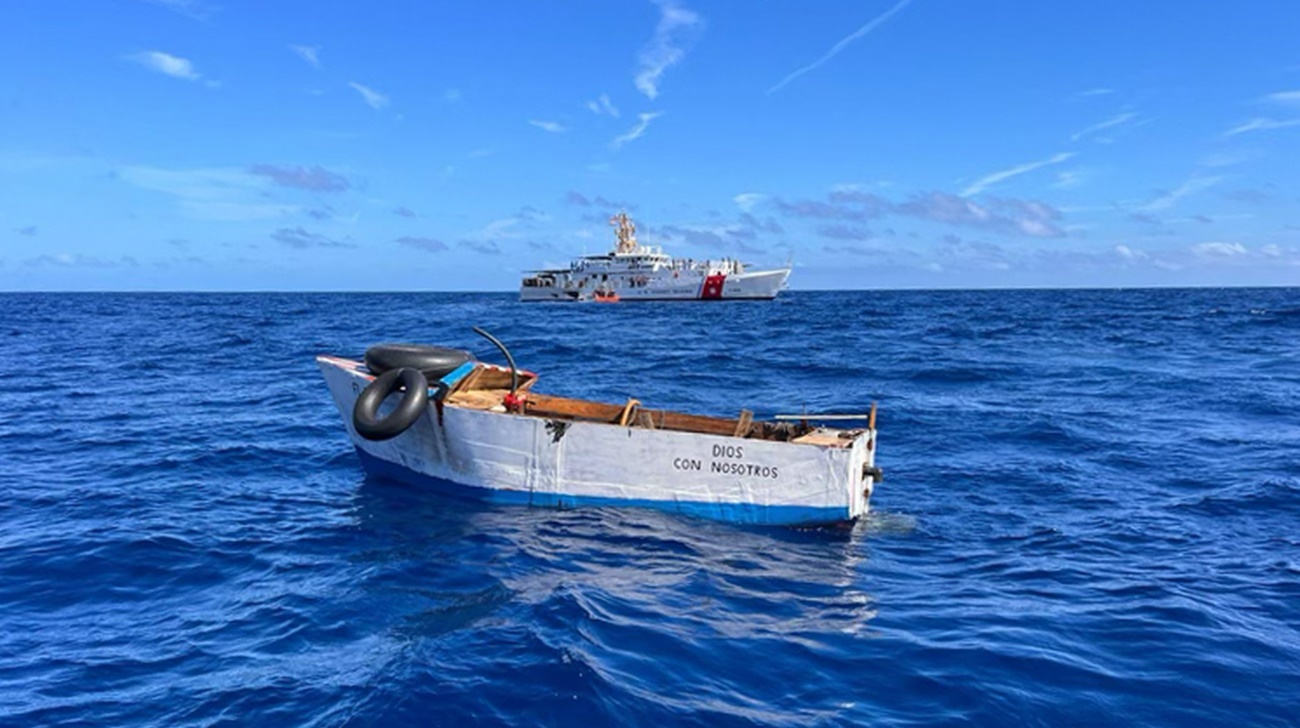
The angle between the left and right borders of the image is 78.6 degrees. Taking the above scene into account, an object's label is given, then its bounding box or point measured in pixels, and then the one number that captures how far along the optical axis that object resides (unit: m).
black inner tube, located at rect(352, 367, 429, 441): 11.02
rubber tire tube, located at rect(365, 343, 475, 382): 11.90
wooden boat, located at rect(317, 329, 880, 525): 10.18
